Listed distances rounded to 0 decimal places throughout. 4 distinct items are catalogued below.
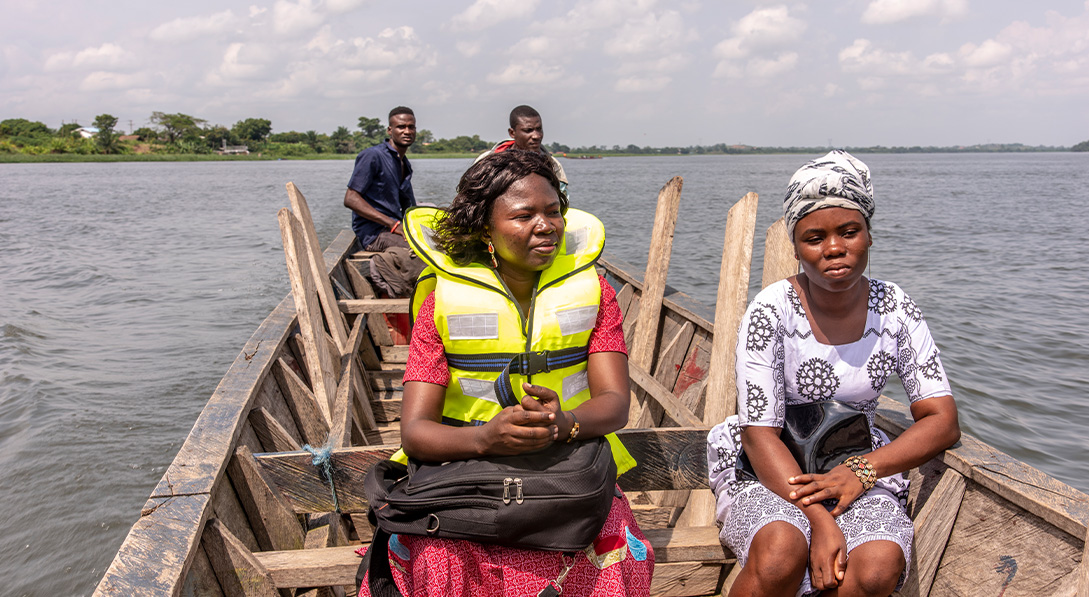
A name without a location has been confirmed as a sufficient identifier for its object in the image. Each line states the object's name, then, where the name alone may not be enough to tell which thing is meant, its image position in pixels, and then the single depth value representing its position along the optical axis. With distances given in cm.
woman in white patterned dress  183
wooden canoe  192
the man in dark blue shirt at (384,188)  620
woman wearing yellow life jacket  177
